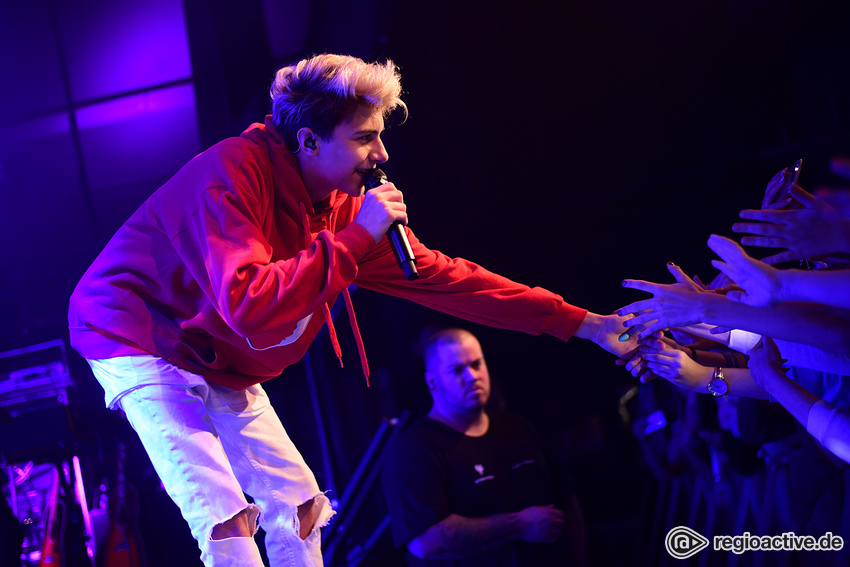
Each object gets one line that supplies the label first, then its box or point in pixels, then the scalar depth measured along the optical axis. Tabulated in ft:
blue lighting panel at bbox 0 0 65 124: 10.64
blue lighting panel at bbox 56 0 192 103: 10.94
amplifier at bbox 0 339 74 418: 9.44
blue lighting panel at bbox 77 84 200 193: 11.25
